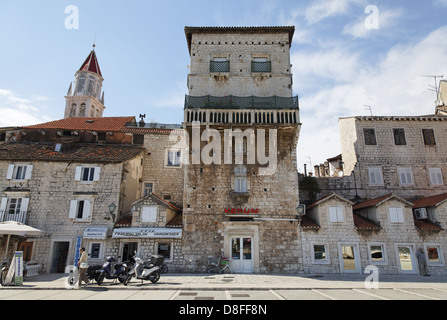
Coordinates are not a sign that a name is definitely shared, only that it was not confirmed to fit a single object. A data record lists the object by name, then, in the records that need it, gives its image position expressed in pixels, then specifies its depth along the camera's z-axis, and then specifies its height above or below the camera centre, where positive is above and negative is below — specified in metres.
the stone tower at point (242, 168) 17.41 +4.47
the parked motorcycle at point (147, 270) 12.48 -1.60
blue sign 16.84 -0.71
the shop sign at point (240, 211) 17.91 +1.56
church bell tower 48.78 +25.17
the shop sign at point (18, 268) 12.28 -1.58
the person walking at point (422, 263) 16.30 -1.49
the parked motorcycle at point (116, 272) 12.20 -1.68
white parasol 14.30 +0.20
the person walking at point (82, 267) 11.62 -1.38
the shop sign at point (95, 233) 17.78 +0.05
